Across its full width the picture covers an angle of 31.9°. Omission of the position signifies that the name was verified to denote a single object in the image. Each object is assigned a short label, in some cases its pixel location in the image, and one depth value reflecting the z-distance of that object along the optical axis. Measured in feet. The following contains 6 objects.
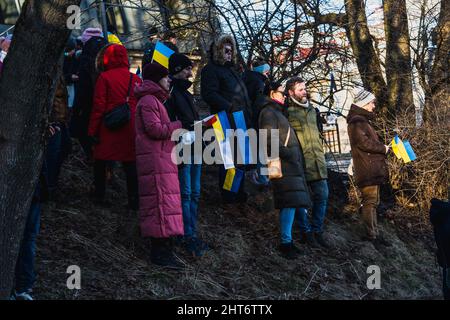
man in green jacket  31.71
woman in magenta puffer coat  24.73
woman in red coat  28.19
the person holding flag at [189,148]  27.50
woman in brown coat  33.60
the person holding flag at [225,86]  31.07
